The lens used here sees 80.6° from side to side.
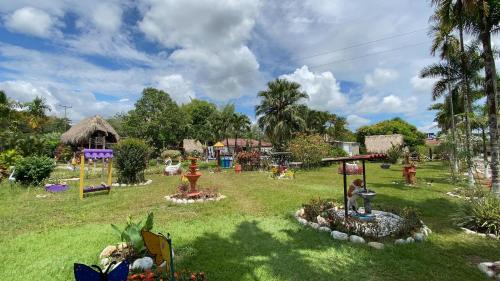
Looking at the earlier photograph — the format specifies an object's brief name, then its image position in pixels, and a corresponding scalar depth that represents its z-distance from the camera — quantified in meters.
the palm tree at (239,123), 37.53
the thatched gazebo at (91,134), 31.05
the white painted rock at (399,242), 6.22
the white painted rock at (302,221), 7.68
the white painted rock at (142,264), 4.81
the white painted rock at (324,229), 6.95
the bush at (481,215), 6.88
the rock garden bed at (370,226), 6.45
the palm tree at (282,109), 26.86
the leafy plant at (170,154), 34.02
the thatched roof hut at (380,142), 44.84
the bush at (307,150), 23.89
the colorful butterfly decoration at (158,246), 3.26
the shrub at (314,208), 7.93
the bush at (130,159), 14.97
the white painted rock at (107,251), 5.34
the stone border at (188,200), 10.54
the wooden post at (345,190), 7.30
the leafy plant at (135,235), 5.14
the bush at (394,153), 32.26
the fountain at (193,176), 11.36
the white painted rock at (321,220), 7.31
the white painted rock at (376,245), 5.99
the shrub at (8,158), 16.92
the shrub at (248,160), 23.78
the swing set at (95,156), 11.79
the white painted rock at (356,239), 6.28
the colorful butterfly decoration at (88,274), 2.64
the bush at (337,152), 30.59
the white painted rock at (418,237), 6.50
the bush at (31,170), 13.94
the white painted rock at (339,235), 6.46
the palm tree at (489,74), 8.81
